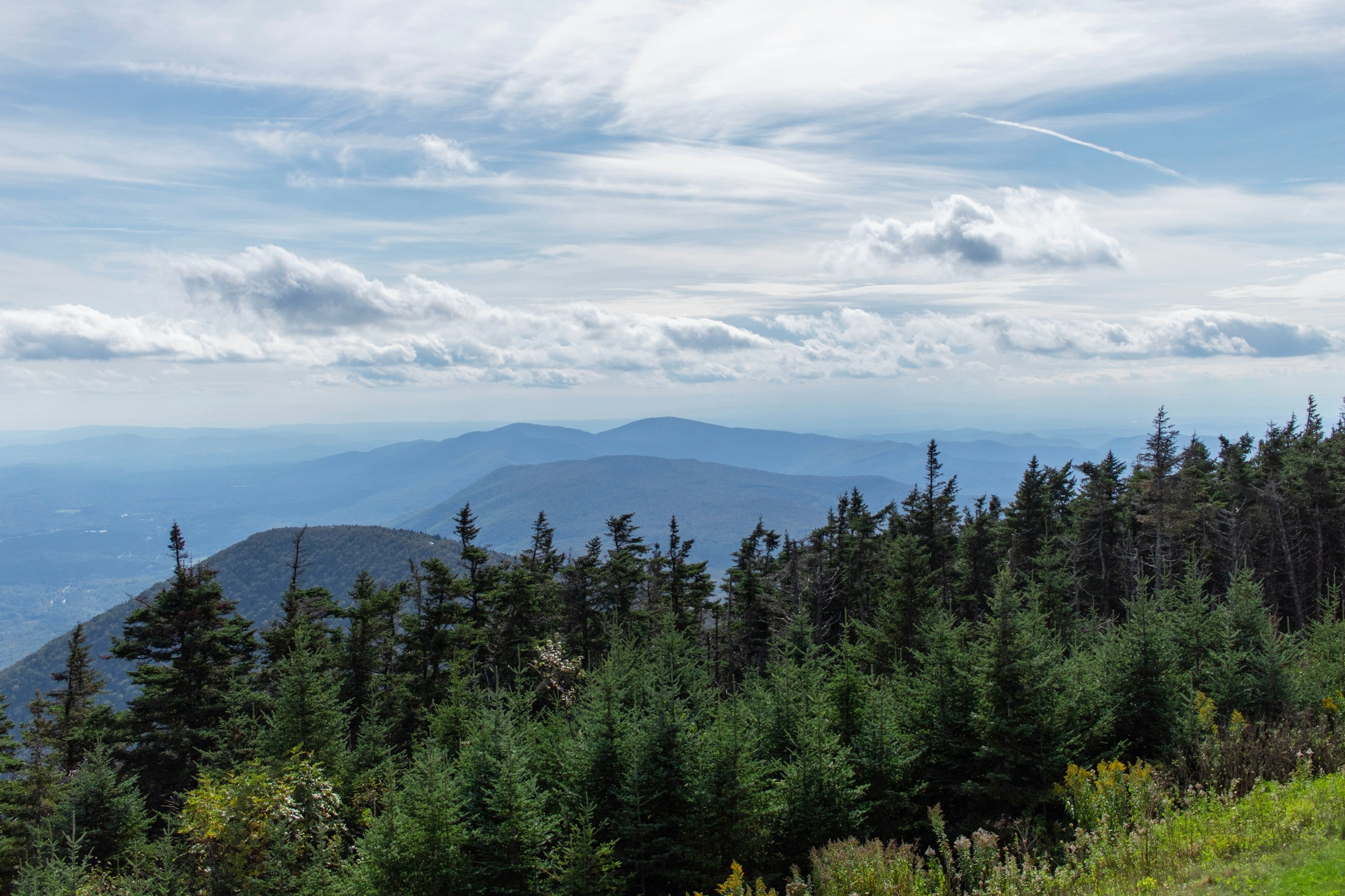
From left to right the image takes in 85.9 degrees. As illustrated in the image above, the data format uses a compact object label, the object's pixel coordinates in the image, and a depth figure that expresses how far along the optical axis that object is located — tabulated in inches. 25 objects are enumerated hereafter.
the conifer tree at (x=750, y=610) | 2047.2
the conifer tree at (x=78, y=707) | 1448.1
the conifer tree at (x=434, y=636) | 1585.9
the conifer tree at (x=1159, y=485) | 1673.2
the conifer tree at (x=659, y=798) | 716.0
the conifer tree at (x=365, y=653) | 1592.0
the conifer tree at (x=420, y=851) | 670.5
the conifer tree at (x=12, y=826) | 1098.7
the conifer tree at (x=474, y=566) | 1640.0
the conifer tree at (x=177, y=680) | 1435.8
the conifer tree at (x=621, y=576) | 1921.8
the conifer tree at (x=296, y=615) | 1625.2
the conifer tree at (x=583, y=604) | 1888.5
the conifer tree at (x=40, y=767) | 1156.5
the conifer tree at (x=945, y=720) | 759.7
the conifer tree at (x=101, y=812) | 1121.4
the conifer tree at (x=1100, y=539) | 2014.0
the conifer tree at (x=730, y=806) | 721.6
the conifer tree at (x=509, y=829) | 681.6
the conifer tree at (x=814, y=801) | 721.0
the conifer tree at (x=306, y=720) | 1144.8
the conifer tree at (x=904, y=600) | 1541.6
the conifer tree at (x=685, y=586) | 2026.3
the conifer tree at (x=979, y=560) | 2042.3
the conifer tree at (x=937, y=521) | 2027.6
